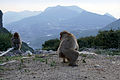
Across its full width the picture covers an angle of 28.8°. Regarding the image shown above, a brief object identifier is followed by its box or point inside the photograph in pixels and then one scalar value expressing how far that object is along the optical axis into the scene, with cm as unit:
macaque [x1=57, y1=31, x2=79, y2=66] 797
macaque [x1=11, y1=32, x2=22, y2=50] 1399
